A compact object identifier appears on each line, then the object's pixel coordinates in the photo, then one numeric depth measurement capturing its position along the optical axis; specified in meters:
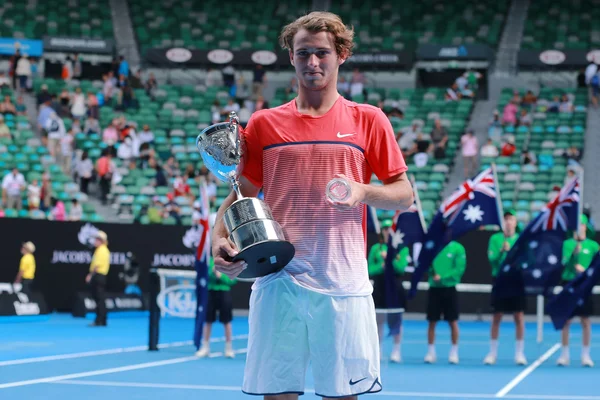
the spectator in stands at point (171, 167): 26.52
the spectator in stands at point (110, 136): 27.30
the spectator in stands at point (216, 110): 28.81
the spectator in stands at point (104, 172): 25.89
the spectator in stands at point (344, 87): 31.08
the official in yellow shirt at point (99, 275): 19.42
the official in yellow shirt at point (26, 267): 20.23
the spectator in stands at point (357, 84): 31.03
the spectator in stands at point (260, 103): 29.04
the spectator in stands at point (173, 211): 23.84
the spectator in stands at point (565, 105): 29.03
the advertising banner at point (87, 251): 22.25
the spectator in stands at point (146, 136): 27.56
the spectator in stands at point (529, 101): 29.44
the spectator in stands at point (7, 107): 28.34
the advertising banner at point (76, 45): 33.38
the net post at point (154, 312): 14.20
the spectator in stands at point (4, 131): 26.57
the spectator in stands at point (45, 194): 24.45
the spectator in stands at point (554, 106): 29.12
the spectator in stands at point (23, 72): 30.23
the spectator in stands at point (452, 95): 30.97
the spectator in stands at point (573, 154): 26.17
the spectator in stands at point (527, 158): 25.94
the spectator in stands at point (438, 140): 27.20
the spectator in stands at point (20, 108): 28.97
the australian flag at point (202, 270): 13.96
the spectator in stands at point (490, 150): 26.36
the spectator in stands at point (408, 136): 27.00
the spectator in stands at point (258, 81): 31.80
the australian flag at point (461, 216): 13.80
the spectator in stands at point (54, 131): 26.86
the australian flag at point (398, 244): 14.02
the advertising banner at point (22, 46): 32.16
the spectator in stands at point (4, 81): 29.78
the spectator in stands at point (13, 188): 24.08
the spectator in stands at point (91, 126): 28.02
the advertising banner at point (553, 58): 31.95
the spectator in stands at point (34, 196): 23.75
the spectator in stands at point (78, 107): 28.70
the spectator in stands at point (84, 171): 25.88
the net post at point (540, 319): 16.42
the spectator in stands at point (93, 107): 28.65
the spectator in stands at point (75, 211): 23.62
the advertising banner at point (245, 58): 33.38
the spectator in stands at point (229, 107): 29.37
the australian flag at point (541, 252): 13.89
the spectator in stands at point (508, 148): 26.52
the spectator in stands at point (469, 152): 26.28
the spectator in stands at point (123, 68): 31.72
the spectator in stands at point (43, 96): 28.78
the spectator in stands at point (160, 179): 25.98
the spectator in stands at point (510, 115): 28.47
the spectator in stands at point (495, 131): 27.70
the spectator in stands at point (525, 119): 28.14
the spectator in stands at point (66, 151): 26.53
